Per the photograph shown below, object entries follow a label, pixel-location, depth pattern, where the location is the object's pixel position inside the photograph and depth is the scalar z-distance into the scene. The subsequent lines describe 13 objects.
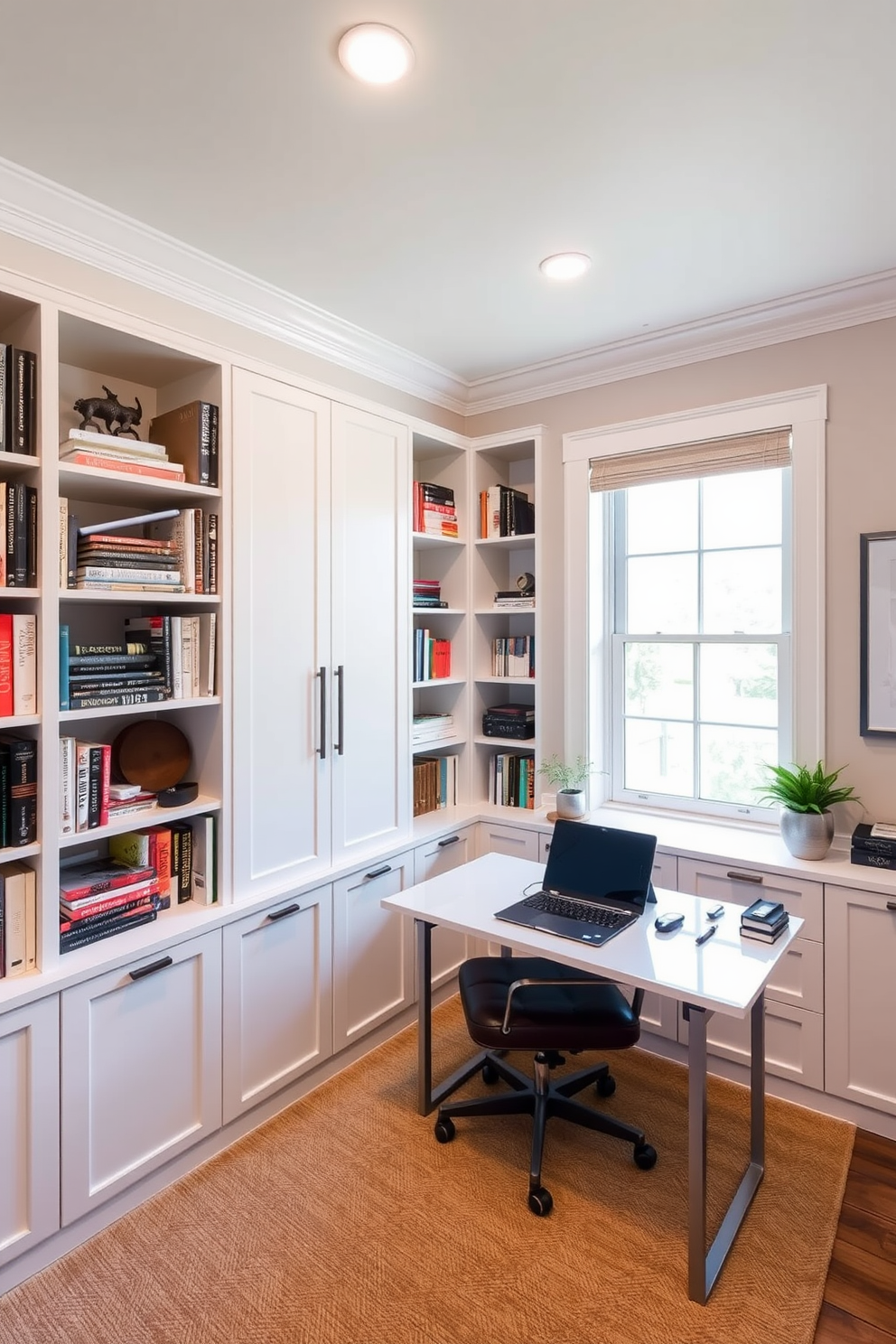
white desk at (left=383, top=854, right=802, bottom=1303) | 1.73
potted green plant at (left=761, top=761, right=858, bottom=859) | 2.48
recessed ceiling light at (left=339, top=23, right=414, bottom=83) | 1.42
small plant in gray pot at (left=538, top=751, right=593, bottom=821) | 3.06
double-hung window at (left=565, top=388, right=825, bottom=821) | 2.70
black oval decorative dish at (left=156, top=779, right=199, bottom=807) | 2.26
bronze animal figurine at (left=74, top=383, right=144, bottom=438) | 2.17
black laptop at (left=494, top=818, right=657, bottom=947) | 2.12
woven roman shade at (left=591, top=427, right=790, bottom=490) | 2.74
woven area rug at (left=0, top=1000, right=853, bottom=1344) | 1.68
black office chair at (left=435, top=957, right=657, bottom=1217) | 2.05
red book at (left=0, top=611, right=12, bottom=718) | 1.82
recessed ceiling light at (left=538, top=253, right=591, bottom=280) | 2.29
